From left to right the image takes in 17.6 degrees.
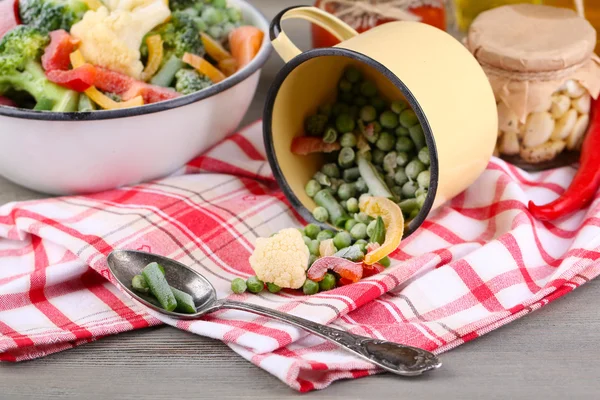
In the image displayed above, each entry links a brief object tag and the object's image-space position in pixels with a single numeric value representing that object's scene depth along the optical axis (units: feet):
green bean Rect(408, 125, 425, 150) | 3.54
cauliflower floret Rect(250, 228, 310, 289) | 3.32
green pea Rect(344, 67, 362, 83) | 3.63
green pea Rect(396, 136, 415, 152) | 3.56
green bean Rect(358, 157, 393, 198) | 3.54
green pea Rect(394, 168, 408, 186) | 3.57
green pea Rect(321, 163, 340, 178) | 3.64
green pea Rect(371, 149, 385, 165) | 3.61
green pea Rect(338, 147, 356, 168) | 3.61
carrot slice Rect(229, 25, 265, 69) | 3.76
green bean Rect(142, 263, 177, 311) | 3.25
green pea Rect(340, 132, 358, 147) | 3.61
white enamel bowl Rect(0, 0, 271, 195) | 3.51
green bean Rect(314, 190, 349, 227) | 3.54
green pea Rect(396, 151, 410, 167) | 3.56
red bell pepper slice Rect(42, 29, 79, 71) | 3.59
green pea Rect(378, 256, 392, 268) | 3.40
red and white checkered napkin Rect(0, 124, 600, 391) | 3.21
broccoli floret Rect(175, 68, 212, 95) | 3.64
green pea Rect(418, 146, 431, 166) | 3.51
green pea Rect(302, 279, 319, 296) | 3.34
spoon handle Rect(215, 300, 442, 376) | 3.11
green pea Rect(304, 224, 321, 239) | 3.49
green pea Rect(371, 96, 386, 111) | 3.63
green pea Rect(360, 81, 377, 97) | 3.63
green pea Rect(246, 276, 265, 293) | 3.34
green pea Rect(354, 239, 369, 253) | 3.40
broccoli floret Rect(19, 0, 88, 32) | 3.64
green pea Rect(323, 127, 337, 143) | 3.62
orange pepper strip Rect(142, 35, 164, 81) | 3.68
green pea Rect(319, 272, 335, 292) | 3.35
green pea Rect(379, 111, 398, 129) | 3.58
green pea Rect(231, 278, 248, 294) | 3.33
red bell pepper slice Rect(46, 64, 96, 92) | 3.56
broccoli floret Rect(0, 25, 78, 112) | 3.57
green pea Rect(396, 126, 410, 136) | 3.57
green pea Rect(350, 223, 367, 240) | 3.46
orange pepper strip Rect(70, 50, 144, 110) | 3.57
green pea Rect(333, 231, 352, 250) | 3.43
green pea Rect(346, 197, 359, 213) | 3.54
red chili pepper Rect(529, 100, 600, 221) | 3.53
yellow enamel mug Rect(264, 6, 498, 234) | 3.38
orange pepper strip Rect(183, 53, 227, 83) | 3.67
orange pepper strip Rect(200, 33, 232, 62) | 3.79
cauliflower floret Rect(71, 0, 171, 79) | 3.59
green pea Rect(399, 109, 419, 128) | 3.55
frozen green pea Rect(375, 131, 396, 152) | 3.58
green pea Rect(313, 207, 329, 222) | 3.56
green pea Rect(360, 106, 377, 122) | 3.60
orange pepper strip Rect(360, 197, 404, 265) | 3.38
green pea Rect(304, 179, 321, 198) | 3.62
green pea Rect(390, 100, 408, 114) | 3.57
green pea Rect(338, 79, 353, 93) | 3.64
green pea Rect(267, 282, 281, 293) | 3.34
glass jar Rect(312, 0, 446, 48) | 3.99
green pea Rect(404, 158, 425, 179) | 3.53
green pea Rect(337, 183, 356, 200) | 3.59
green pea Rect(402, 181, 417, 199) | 3.54
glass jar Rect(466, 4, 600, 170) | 3.62
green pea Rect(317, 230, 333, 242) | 3.48
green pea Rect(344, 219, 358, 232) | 3.49
